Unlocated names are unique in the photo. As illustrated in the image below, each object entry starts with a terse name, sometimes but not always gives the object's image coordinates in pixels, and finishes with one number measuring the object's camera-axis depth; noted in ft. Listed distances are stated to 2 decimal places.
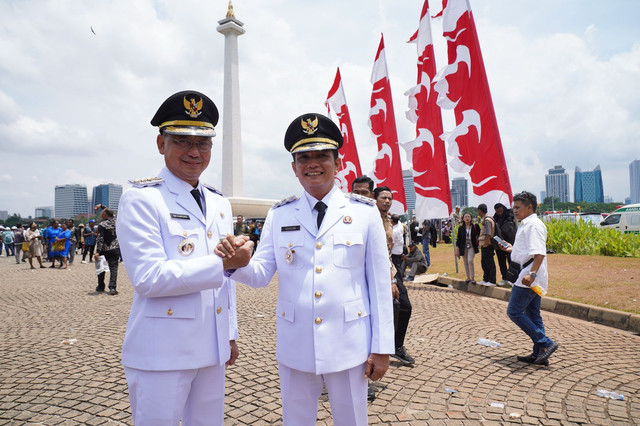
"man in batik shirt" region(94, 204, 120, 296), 30.17
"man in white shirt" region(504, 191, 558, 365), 15.17
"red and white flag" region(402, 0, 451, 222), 37.19
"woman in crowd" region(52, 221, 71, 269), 49.24
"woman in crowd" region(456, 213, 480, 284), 31.76
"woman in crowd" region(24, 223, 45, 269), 51.90
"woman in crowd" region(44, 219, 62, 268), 49.49
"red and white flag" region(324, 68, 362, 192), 58.59
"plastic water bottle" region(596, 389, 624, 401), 12.03
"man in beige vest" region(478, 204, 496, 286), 29.22
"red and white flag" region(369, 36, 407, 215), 46.05
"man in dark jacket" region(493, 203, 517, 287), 29.58
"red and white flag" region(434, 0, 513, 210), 30.27
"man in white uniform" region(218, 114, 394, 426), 7.03
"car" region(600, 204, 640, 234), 65.72
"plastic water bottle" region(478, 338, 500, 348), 17.42
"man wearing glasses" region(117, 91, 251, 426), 6.10
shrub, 41.22
